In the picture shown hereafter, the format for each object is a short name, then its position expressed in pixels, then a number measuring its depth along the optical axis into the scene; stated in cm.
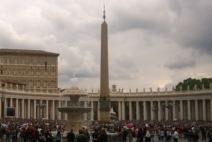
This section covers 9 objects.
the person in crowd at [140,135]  2476
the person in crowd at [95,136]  1889
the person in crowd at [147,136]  2312
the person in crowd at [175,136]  2458
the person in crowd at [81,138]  1666
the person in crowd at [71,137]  1857
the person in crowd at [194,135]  2699
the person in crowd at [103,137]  1737
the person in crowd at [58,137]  1980
